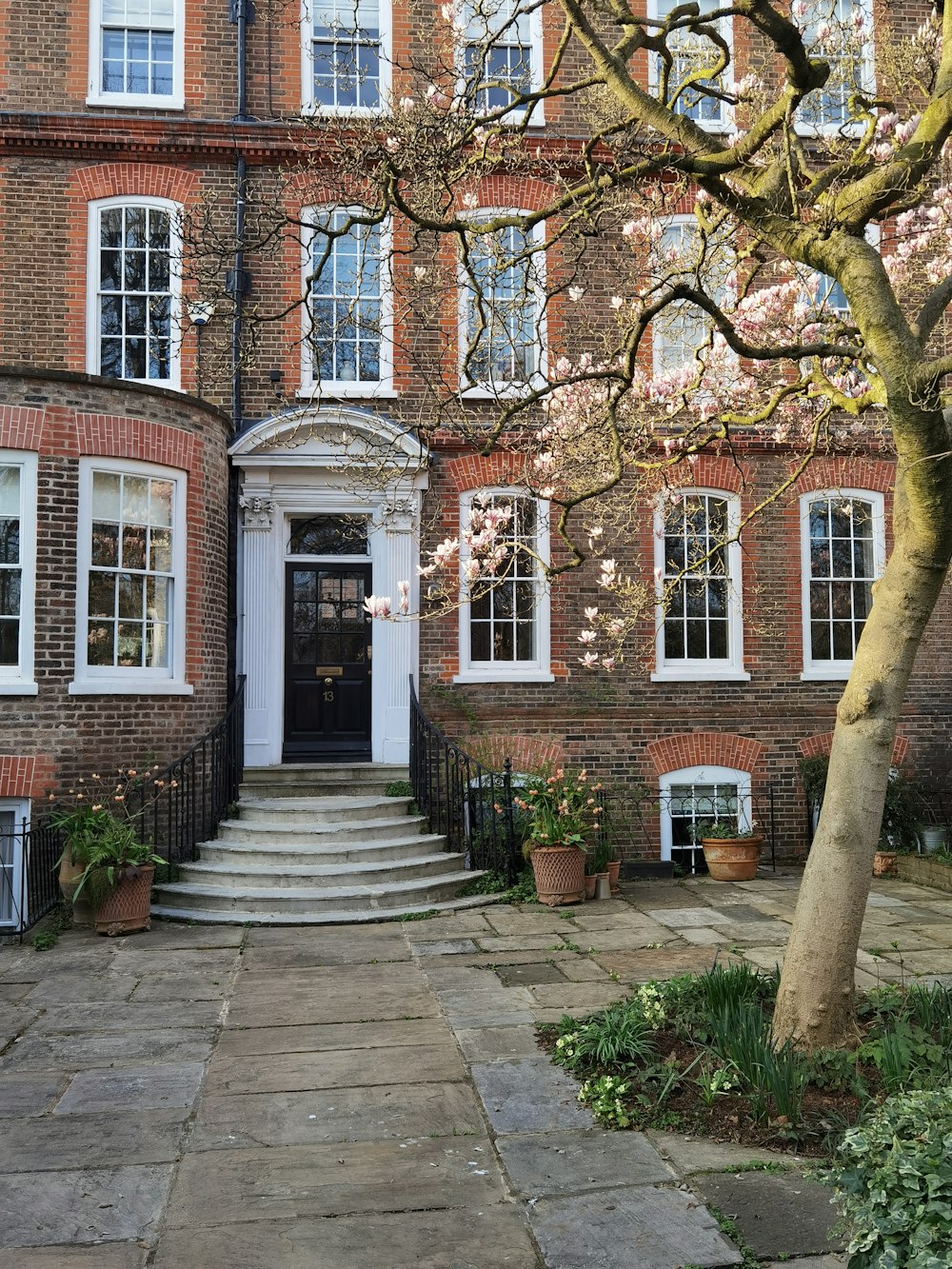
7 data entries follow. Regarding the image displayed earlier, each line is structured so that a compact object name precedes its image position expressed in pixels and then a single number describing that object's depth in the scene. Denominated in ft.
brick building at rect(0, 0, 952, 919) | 37.63
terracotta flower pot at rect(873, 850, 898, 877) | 36.70
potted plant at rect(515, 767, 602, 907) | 30.73
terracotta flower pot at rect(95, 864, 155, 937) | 27.35
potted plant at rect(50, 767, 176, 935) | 27.20
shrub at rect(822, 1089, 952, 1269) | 8.57
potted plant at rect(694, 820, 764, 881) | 35.91
